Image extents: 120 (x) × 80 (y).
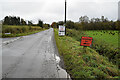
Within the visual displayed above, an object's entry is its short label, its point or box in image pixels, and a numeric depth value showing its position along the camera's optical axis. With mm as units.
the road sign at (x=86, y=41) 6244
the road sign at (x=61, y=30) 16250
